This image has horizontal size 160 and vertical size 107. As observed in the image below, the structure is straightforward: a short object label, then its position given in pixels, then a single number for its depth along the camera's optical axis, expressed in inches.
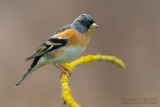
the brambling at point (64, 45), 259.3
